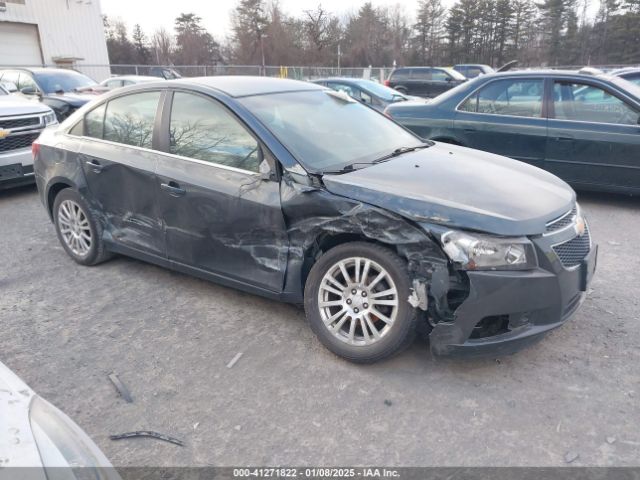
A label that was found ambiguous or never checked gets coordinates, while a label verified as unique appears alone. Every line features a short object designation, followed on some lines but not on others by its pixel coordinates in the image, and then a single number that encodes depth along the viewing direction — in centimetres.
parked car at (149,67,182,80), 2428
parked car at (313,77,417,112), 1209
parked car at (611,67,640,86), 894
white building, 2552
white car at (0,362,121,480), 147
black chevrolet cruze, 282
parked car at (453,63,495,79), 2339
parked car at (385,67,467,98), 1834
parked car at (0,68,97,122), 1032
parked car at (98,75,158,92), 1400
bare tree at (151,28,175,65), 4964
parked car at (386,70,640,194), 596
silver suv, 696
